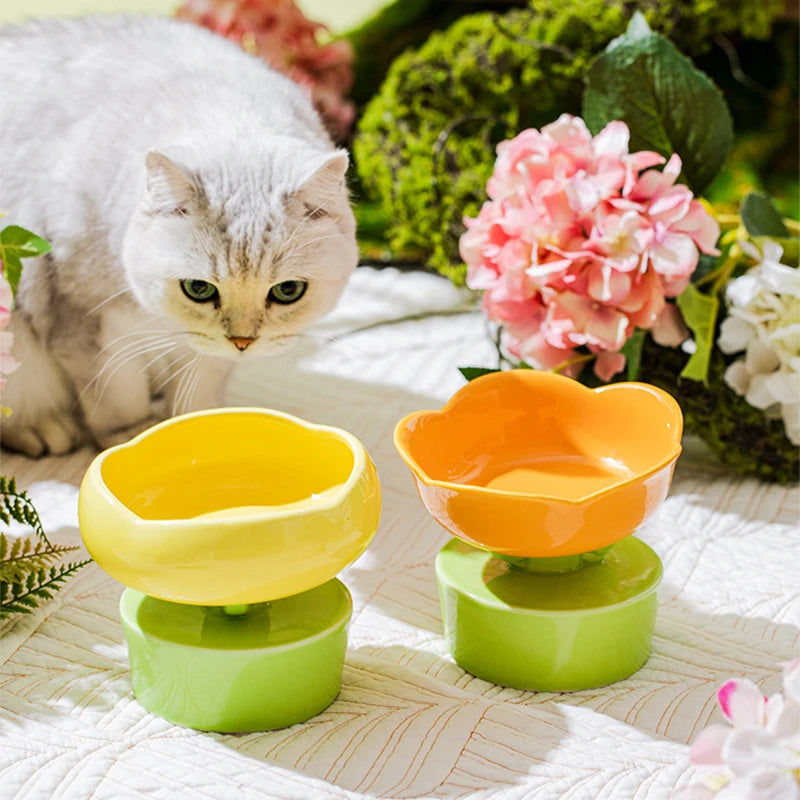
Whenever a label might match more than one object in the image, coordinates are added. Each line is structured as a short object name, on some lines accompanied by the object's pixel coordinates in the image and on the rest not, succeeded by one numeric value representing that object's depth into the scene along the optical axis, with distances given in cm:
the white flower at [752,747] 56
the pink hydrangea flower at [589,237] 103
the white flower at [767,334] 105
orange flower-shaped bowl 76
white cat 98
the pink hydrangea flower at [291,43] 183
